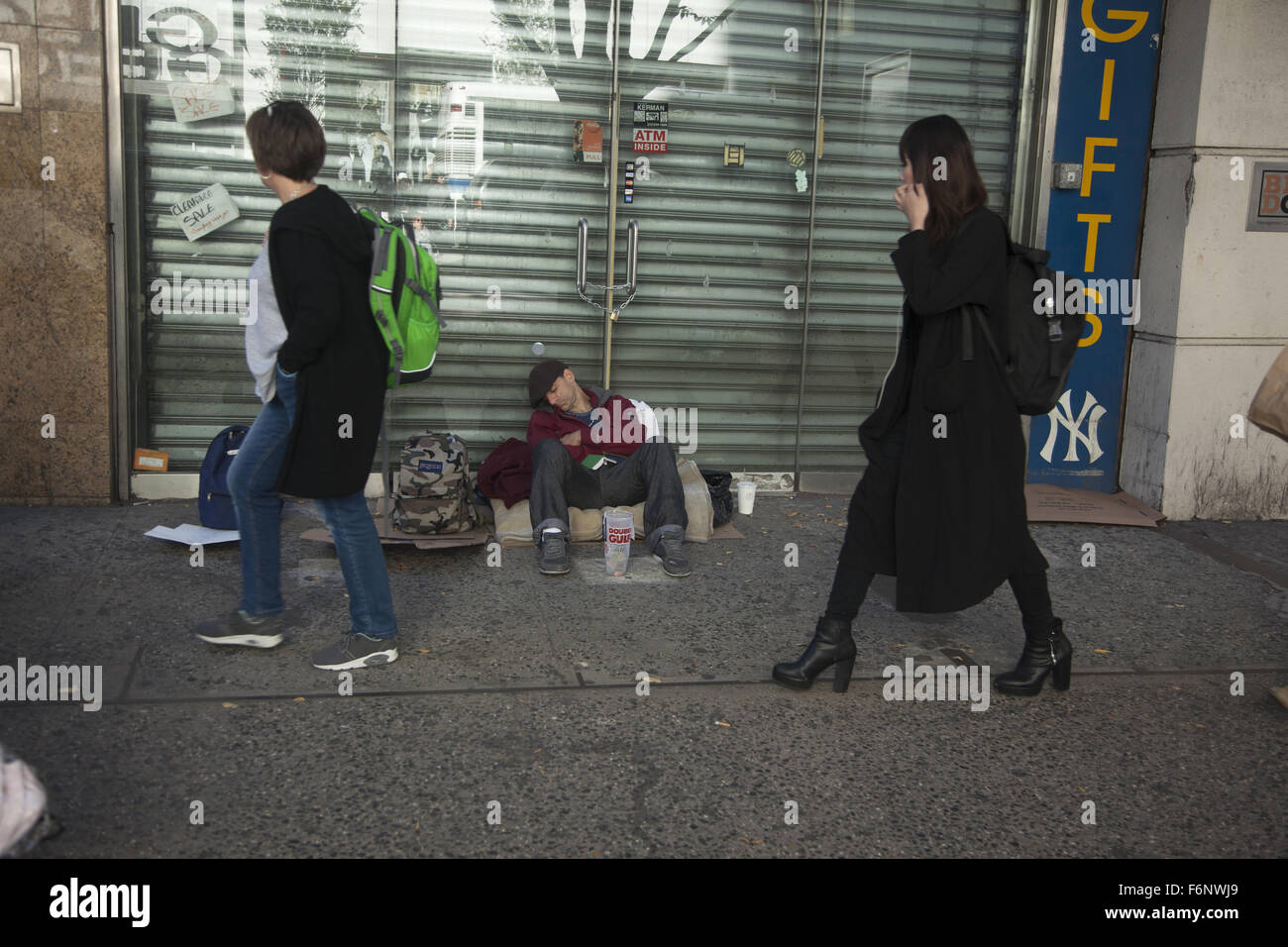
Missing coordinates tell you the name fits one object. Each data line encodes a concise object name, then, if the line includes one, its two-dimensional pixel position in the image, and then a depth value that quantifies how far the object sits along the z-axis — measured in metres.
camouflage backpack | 5.61
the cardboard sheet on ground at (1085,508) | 6.58
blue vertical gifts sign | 6.78
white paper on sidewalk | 5.46
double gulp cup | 5.27
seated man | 5.61
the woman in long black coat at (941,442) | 3.70
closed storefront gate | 6.17
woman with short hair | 3.81
